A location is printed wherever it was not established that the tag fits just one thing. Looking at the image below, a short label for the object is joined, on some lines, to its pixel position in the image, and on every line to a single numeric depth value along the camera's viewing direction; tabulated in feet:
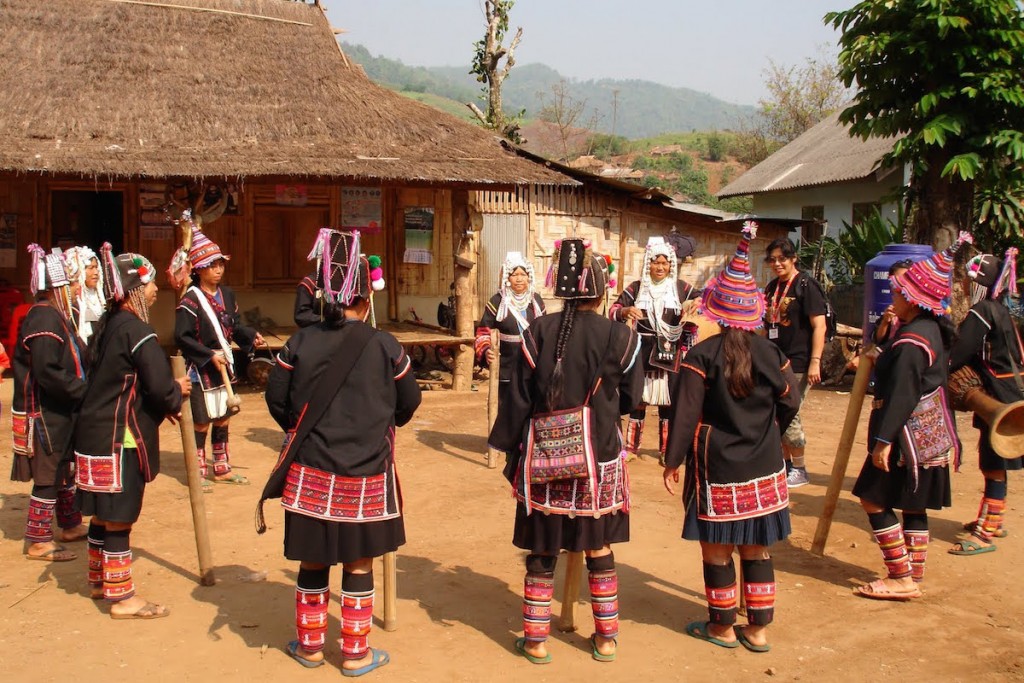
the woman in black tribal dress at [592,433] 14.20
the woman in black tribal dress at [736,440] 14.43
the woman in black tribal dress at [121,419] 15.47
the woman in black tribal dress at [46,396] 17.22
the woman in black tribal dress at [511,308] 25.23
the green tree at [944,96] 34.01
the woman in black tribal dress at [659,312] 24.93
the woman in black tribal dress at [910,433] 16.33
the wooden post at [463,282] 38.47
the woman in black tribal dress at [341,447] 13.55
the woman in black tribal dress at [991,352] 19.51
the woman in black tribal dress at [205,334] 22.80
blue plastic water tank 27.49
